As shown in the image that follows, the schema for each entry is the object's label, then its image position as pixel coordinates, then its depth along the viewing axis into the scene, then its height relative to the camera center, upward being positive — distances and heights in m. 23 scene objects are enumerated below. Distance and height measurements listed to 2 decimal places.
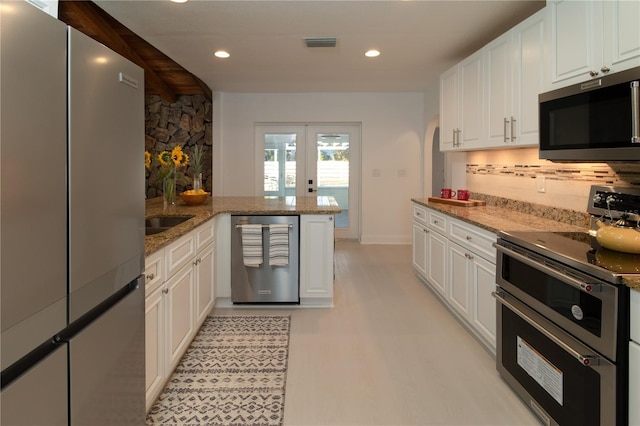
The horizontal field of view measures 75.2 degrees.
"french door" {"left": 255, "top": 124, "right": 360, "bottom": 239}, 6.77 +0.62
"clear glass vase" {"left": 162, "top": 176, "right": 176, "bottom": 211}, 3.55 +0.08
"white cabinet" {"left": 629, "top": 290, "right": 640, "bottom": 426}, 1.38 -0.55
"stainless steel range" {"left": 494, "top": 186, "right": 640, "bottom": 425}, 1.46 -0.50
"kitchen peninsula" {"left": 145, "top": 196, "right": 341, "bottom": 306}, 3.46 -0.35
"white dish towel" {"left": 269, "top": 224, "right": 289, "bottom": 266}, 3.44 -0.36
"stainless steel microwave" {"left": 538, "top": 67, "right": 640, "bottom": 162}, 1.81 +0.40
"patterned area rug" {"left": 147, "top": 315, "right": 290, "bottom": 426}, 2.01 -1.01
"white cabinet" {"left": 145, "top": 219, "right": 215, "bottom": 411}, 1.92 -0.56
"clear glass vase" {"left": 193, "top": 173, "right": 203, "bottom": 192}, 3.72 +0.17
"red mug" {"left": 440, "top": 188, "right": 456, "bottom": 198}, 4.14 +0.07
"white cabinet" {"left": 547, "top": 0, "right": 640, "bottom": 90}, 1.89 +0.82
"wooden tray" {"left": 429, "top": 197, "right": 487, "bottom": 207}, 3.69 -0.02
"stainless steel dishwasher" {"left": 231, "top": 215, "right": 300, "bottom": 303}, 3.49 -0.60
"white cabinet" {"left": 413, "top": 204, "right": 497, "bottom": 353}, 2.59 -0.51
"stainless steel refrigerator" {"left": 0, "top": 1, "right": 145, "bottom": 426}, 0.86 -0.06
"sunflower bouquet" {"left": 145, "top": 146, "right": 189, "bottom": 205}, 3.45 +0.24
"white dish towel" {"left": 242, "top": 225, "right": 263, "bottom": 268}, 3.43 -0.37
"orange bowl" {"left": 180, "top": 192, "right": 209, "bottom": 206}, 3.64 +0.02
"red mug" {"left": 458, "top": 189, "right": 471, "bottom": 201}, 3.87 +0.05
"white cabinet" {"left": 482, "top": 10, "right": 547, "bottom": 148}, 2.63 +0.81
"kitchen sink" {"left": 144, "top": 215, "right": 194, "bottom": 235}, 3.12 -0.16
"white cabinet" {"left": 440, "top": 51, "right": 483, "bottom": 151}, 3.46 +0.87
